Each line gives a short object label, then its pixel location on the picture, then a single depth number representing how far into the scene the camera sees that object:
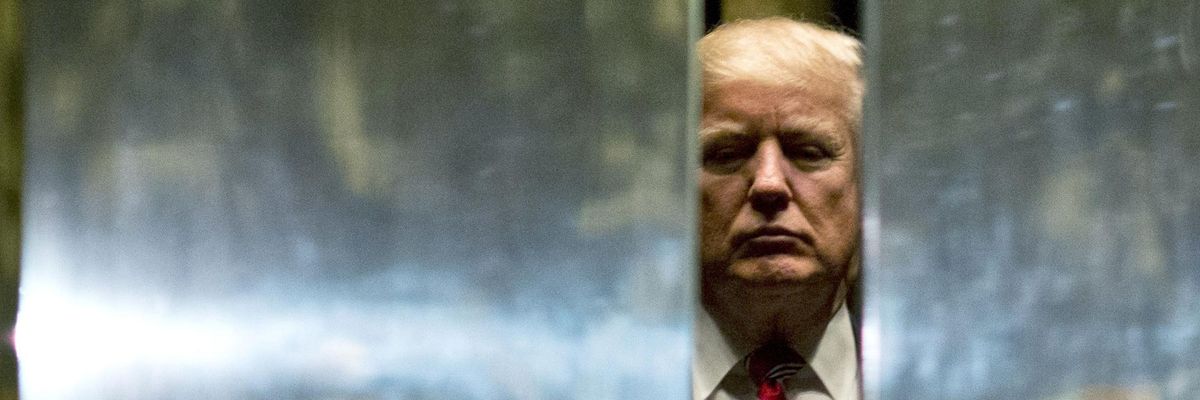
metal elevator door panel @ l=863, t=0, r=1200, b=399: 3.42
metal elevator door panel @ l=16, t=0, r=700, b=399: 3.39
